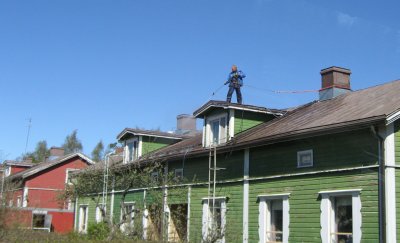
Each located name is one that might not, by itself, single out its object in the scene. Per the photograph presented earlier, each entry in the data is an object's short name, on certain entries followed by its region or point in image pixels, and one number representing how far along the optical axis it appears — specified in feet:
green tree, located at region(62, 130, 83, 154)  280.31
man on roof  83.65
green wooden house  51.11
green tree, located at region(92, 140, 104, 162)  275.69
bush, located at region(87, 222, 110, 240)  78.84
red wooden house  135.44
